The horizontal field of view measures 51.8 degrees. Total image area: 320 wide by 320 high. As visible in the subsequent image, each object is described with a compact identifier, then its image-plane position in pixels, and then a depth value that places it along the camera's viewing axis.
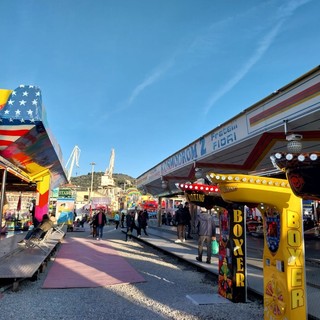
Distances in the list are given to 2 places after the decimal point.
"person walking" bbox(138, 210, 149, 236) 18.28
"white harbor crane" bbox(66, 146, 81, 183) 70.28
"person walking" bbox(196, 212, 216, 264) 9.12
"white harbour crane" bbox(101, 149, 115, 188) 83.56
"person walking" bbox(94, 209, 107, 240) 17.05
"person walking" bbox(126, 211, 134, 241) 17.36
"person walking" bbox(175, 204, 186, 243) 14.56
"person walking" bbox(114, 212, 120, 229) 27.88
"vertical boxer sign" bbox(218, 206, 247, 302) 5.83
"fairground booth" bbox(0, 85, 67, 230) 7.93
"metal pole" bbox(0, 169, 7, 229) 7.82
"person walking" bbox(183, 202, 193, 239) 14.81
